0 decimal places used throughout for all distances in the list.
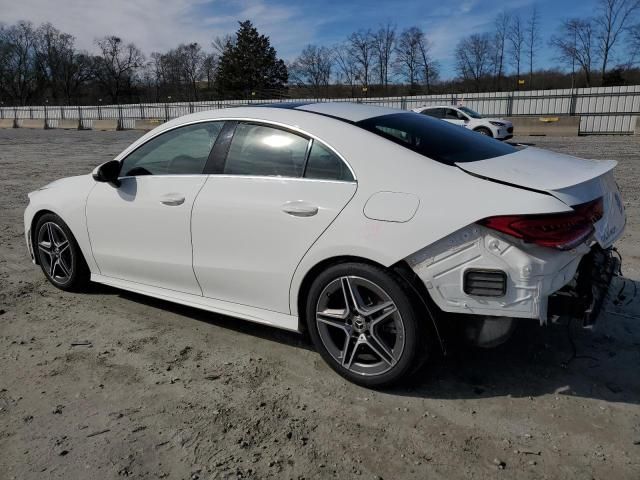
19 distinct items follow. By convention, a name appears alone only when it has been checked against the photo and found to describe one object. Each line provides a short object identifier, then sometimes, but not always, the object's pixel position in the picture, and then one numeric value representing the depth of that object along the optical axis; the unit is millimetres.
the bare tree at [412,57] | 58000
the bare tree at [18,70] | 84000
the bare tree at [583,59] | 48000
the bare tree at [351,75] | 62056
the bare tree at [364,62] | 60812
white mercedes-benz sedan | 2547
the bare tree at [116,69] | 86856
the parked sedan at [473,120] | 19734
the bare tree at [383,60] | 60312
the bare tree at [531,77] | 51975
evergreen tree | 73625
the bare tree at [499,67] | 53656
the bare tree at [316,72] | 63719
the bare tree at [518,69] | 53219
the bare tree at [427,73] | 56875
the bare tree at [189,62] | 80562
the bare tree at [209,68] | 81125
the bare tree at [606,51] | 45875
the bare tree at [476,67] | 53969
